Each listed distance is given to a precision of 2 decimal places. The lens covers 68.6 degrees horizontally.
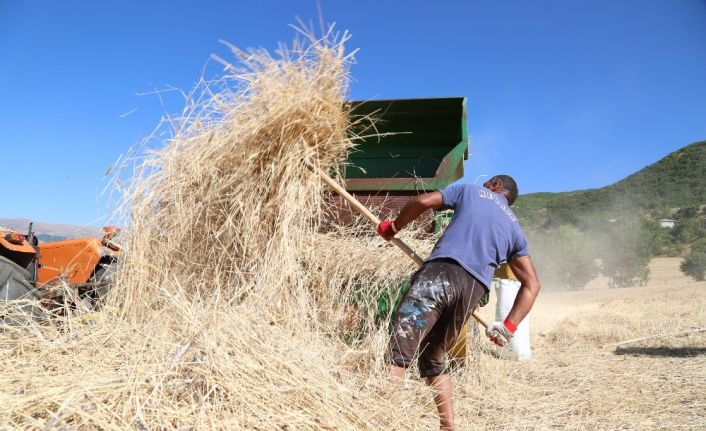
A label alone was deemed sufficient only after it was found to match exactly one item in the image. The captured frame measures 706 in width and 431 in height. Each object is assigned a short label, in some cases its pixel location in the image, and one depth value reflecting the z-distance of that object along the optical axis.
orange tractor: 4.37
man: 2.63
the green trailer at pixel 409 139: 4.74
